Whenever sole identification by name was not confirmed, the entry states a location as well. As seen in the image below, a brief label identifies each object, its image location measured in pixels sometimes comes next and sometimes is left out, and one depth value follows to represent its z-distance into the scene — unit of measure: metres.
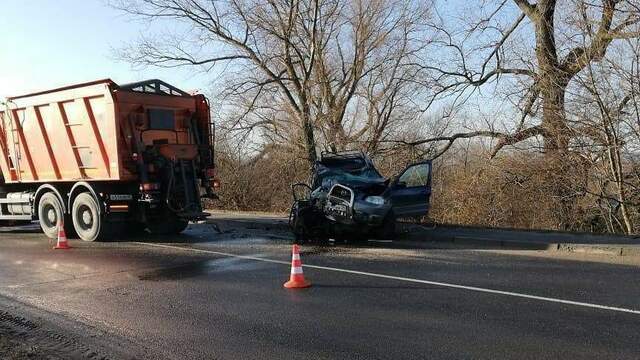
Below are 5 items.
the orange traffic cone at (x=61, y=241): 12.31
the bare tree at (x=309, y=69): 23.48
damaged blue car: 11.81
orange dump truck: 12.61
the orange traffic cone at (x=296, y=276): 7.67
